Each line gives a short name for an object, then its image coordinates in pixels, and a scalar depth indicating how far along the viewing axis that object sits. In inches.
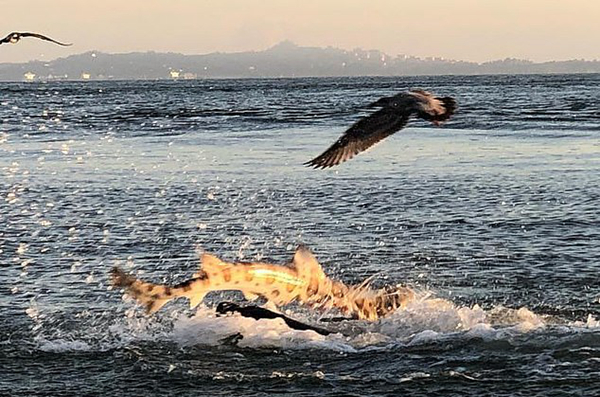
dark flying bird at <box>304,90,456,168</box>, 603.0
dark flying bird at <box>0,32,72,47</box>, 961.0
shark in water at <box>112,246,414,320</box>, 642.3
